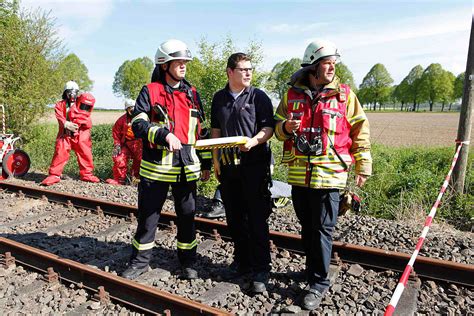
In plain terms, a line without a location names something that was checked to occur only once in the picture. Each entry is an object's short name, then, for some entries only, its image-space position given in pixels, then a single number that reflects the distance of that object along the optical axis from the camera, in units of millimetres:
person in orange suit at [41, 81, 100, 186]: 8594
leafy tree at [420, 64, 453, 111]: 82062
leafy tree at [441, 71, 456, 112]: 81438
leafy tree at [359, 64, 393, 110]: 92188
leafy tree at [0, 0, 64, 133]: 12344
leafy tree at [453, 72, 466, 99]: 81438
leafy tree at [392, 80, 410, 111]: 88750
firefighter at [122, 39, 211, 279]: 3625
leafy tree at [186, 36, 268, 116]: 9781
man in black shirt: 3627
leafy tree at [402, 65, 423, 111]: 86312
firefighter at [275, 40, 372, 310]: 3271
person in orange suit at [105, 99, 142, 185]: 9094
